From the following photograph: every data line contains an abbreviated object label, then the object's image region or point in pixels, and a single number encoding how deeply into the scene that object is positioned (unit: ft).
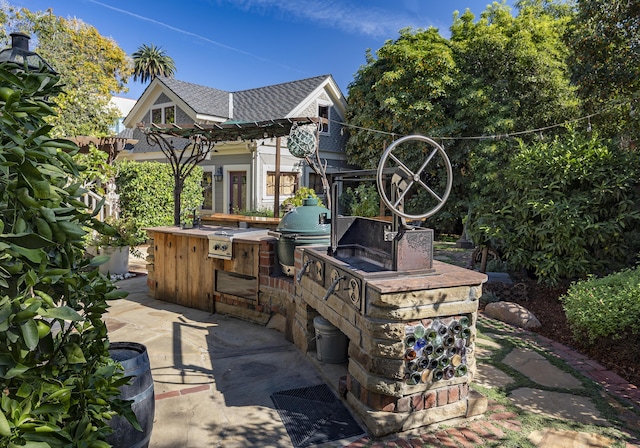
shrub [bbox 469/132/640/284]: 19.52
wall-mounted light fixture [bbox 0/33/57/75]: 10.69
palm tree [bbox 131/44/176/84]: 119.14
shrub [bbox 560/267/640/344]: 13.63
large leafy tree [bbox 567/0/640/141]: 24.81
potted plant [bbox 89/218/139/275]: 25.72
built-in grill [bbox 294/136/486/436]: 9.57
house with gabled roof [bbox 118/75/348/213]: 47.09
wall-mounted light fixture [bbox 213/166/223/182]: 50.19
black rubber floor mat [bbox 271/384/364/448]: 9.77
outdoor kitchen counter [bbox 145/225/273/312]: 18.70
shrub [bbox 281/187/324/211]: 25.33
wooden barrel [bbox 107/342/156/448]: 7.67
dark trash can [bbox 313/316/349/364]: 13.23
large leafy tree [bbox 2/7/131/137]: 53.72
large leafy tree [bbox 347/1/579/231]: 42.50
